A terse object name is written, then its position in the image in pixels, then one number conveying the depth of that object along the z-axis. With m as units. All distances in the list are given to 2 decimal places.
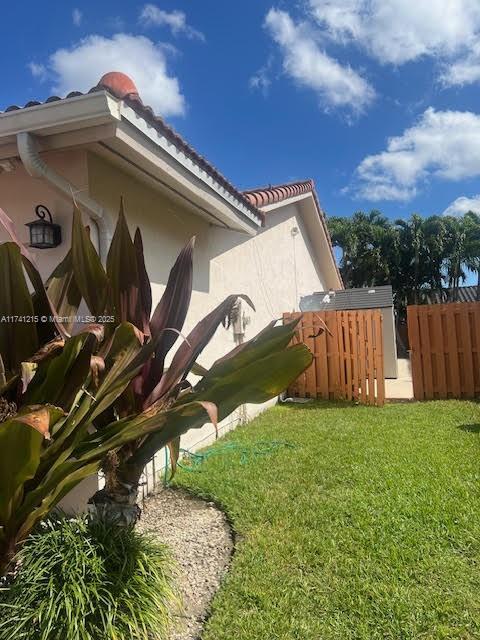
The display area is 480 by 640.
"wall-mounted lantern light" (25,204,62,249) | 4.93
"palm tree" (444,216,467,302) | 35.19
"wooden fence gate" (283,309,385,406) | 11.77
